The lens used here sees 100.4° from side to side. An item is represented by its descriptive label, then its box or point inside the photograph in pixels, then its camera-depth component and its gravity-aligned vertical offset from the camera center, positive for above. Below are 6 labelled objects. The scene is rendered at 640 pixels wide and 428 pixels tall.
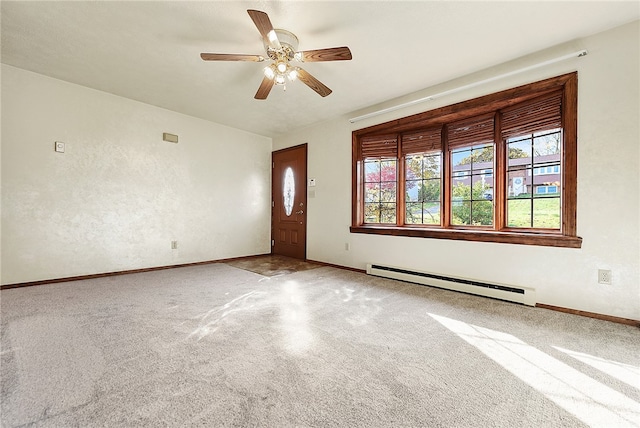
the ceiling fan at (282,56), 2.16 +1.46
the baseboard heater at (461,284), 2.84 -0.84
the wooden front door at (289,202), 5.43 +0.27
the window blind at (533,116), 2.87 +1.14
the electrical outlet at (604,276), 2.49 -0.55
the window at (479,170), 2.84 +0.61
